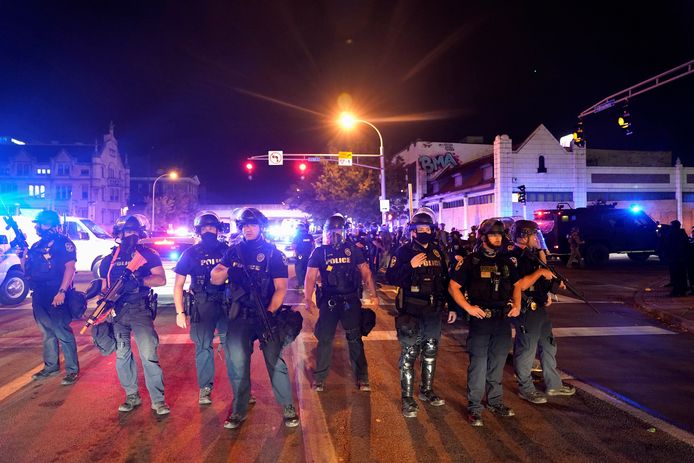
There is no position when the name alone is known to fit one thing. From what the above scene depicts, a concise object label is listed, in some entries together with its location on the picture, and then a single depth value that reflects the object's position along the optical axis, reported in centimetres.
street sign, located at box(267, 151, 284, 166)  2203
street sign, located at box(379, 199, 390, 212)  2438
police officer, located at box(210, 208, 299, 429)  438
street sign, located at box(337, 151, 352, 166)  2313
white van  1628
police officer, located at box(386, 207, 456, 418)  469
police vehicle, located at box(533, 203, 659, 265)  2070
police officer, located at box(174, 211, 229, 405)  484
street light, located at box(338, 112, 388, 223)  2188
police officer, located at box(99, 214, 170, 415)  479
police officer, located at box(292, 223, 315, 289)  1274
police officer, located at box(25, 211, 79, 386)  573
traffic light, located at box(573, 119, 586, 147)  1837
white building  3375
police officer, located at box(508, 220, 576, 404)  502
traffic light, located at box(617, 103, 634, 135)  1590
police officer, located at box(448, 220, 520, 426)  454
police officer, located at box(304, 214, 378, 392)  527
